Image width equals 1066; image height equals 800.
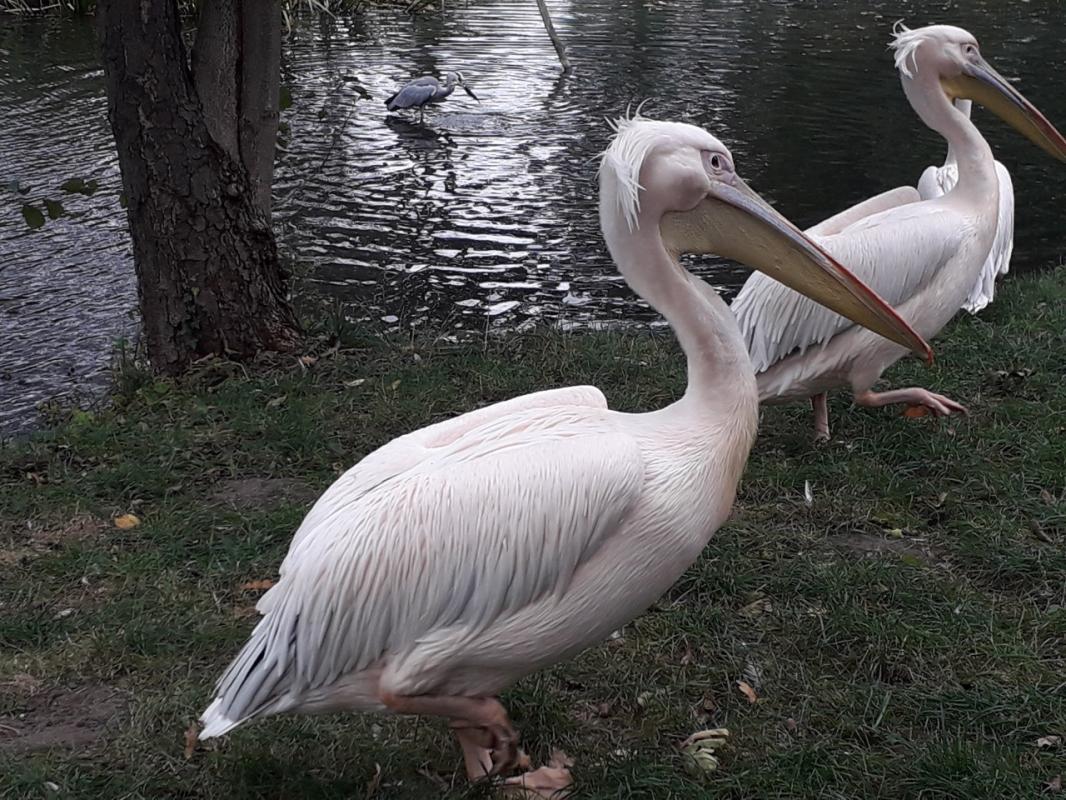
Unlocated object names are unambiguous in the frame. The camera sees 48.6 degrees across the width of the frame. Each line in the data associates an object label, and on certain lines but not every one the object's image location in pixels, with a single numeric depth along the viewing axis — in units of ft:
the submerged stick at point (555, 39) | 36.24
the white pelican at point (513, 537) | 7.31
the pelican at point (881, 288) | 13.15
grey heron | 31.71
